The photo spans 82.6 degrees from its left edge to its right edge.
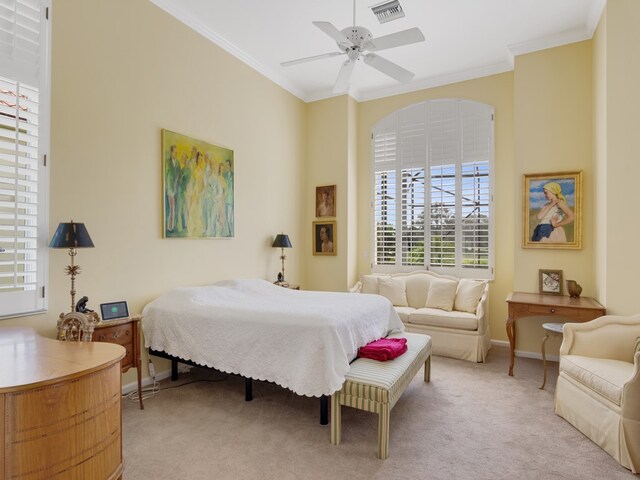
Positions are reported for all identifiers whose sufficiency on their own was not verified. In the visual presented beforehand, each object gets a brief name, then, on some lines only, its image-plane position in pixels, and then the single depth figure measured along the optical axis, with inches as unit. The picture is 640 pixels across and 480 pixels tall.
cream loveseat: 175.5
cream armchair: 90.4
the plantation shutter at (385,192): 232.2
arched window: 206.1
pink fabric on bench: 115.0
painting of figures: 152.3
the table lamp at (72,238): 105.0
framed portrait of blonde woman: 169.6
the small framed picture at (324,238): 234.7
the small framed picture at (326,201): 235.3
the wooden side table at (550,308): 141.8
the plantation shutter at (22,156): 102.7
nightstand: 112.8
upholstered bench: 96.4
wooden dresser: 56.9
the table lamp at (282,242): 206.5
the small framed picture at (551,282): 170.9
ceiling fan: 113.1
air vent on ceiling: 122.9
